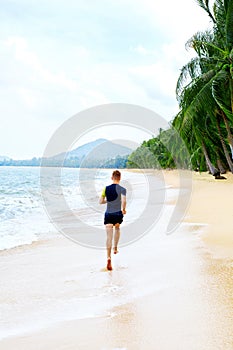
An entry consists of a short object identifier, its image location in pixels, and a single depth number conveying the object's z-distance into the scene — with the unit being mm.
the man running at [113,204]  5500
